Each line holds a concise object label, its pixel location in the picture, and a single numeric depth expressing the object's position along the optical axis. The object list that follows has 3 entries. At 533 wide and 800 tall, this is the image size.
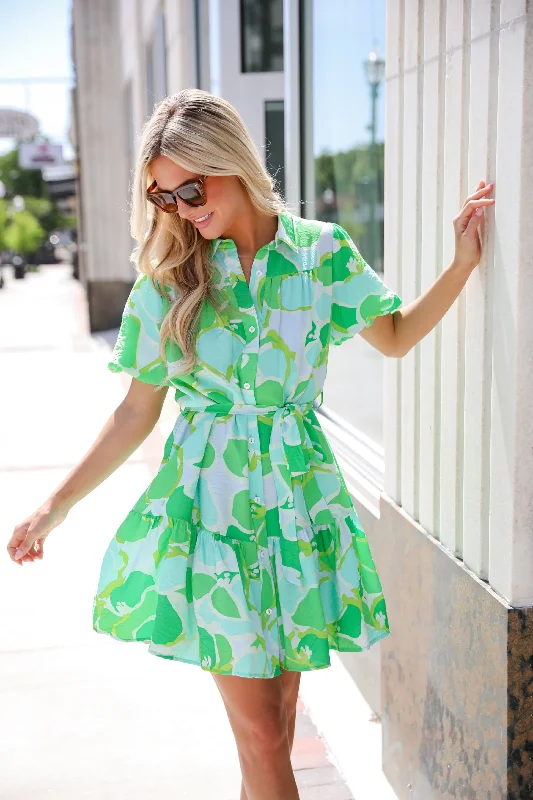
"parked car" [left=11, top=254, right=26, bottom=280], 44.66
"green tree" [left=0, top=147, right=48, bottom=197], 96.94
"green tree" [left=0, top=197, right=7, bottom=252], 71.25
